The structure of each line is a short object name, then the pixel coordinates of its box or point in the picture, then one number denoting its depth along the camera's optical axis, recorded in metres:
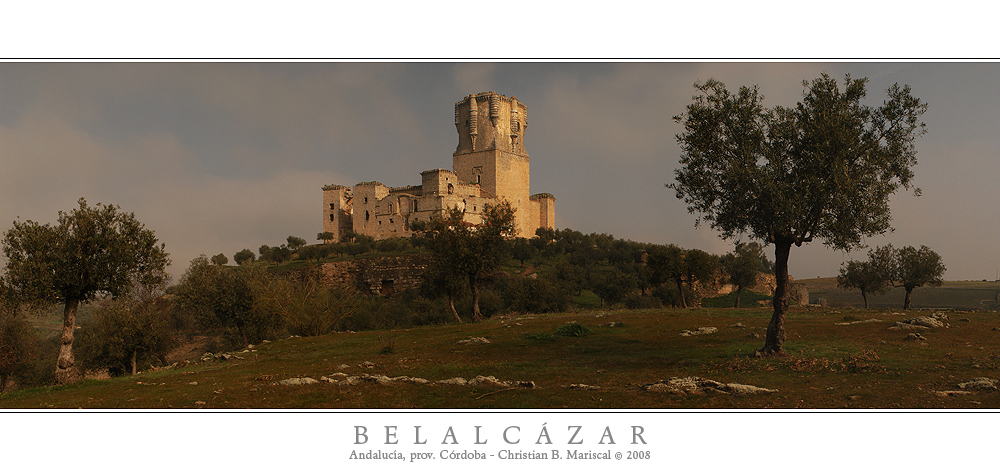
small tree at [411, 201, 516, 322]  34.38
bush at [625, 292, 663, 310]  48.06
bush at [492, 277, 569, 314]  42.69
